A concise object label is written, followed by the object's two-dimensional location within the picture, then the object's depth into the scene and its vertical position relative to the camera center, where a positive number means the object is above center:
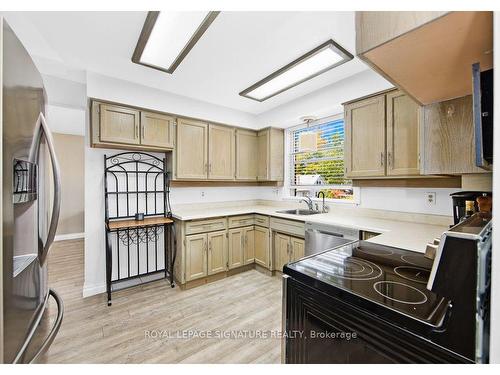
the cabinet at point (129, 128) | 2.40 +0.71
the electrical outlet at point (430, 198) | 2.11 -0.11
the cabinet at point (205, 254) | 2.70 -0.85
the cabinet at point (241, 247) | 3.04 -0.83
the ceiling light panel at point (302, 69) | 1.93 +1.21
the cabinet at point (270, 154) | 3.59 +0.56
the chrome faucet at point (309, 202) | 3.15 -0.22
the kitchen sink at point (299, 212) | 3.16 -0.36
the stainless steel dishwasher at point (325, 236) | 2.13 -0.50
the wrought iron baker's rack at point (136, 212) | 2.72 -0.35
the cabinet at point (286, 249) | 2.65 -0.77
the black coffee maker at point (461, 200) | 1.41 -0.08
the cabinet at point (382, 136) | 2.03 +0.51
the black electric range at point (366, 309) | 0.64 -0.41
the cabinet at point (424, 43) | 0.57 +0.42
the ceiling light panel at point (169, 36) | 1.52 +1.19
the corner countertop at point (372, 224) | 1.53 -0.36
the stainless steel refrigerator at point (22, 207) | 0.68 -0.07
